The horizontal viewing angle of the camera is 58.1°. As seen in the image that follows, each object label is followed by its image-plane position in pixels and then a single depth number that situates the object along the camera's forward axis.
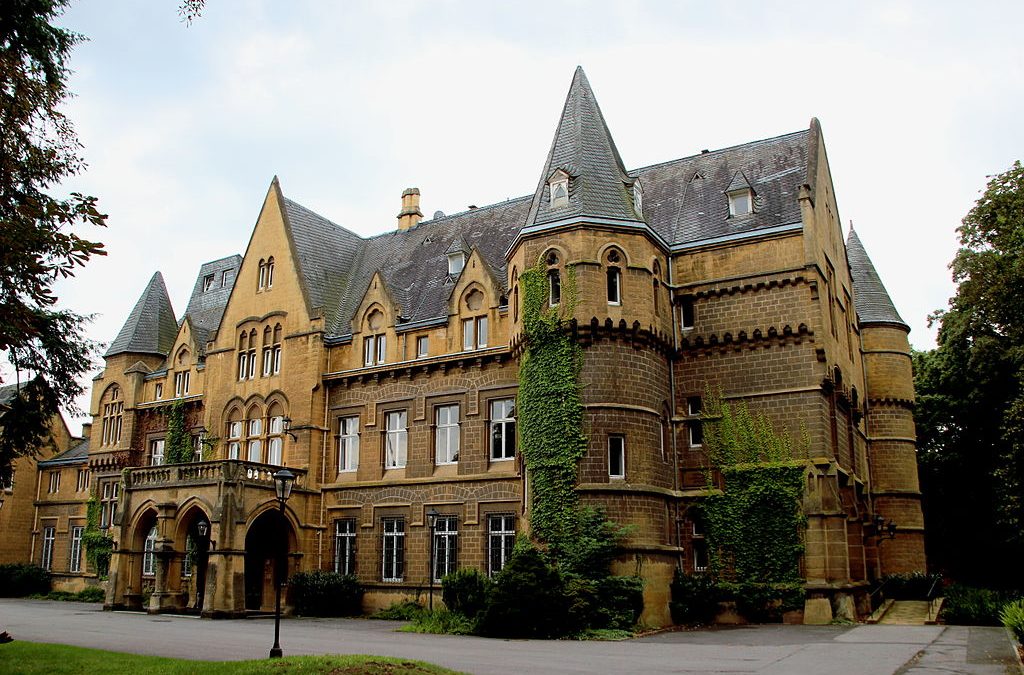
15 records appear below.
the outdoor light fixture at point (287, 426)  34.06
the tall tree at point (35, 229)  12.50
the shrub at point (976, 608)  25.61
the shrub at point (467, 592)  23.88
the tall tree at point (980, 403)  31.34
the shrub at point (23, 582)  45.00
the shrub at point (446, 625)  23.52
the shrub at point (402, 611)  29.55
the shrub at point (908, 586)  33.28
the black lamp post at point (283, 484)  19.78
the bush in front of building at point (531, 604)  22.09
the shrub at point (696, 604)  25.94
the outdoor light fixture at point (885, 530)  34.17
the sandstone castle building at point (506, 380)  26.94
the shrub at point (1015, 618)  17.62
